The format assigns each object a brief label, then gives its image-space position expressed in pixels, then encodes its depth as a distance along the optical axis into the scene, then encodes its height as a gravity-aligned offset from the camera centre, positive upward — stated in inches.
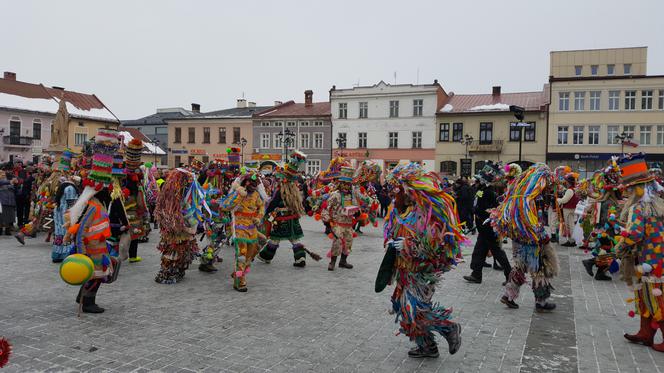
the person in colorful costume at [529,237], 238.8 -29.8
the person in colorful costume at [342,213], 343.3 -27.2
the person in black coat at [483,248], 309.3 -46.7
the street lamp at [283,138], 1743.4 +136.2
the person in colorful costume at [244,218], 276.2 -25.8
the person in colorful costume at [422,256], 173.0 -29.2
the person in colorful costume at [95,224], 219.6 -23.7
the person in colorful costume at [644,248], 189.5 -27.7
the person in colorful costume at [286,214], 351.9 -28.6
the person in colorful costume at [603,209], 315.6 -21.1
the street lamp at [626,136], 1220.5 +122.4
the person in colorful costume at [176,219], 287.0 -27.2
